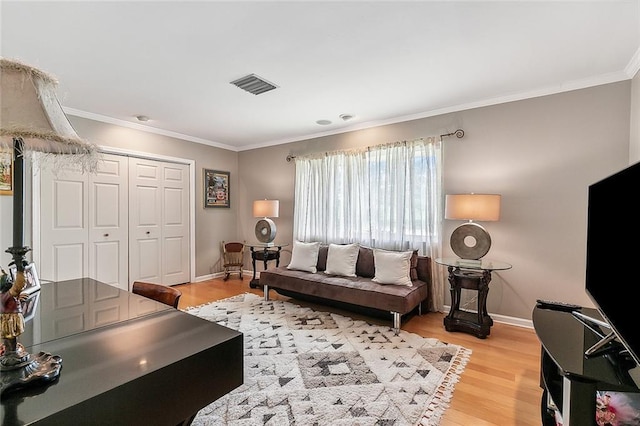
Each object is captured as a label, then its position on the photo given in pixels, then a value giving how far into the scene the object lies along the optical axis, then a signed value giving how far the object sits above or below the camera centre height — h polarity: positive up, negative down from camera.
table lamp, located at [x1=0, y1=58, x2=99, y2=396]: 0.83 +0.20
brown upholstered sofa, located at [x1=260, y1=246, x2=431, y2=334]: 3.04 -0.88
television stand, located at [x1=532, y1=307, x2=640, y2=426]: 1.10 -0.62
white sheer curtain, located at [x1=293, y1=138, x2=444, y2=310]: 3.65 +0.18
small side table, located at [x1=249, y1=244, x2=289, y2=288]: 4.68 -0.71
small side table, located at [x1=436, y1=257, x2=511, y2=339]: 2.91 -0.79
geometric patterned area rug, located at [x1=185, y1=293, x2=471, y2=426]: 1.76 -1.22
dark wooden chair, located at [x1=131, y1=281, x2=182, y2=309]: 1.95 -0.57
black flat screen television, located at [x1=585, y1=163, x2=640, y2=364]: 1.08 -0.18
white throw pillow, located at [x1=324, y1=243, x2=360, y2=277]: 3.77 -0.64
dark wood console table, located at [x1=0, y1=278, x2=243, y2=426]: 0.78 -0.51
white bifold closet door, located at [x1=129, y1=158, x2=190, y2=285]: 4.38 -0.19
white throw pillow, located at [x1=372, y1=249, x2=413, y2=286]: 3.34 -0.66
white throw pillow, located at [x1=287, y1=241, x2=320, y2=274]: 4.04 -0.65
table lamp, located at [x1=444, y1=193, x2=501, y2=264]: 2.94 -0.06
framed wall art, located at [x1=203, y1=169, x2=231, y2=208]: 5.28 +0.39
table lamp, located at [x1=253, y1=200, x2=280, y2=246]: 4.81 -0.20
